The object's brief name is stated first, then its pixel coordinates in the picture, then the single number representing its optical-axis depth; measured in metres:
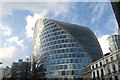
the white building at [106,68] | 27.23
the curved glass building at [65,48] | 50.05
